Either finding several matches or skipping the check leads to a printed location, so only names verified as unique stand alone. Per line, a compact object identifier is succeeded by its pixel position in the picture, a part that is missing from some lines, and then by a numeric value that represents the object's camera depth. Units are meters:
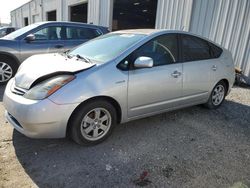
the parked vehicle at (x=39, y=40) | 6.01
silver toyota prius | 2.82
